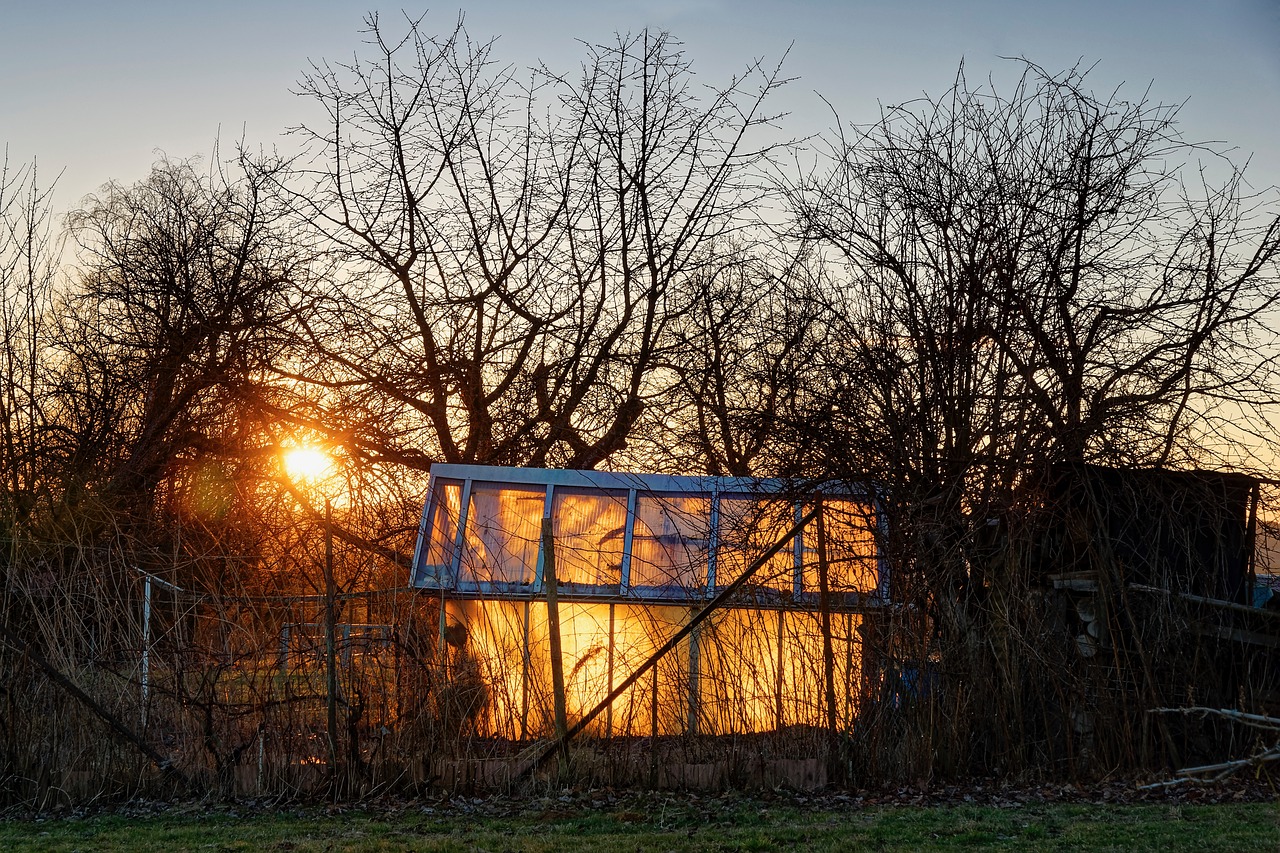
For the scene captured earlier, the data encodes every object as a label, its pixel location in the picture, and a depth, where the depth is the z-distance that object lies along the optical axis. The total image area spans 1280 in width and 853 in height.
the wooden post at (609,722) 8.82
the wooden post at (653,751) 8.70
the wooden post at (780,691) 8.89
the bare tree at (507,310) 15.08
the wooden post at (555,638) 8.76
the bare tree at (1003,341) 10.19
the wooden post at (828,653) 8.92
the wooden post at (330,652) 8.61
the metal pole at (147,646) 8.84
